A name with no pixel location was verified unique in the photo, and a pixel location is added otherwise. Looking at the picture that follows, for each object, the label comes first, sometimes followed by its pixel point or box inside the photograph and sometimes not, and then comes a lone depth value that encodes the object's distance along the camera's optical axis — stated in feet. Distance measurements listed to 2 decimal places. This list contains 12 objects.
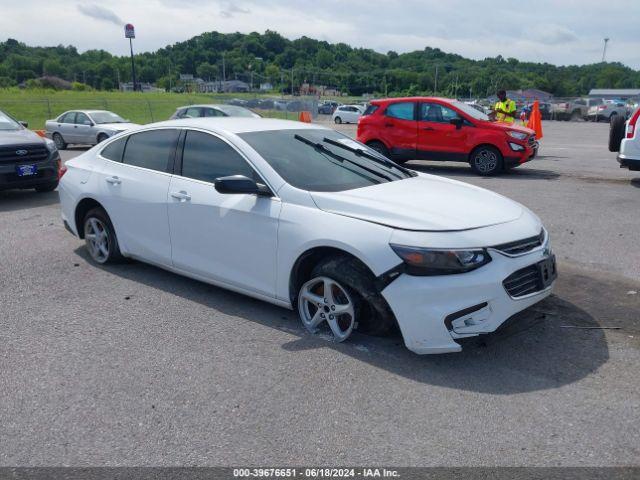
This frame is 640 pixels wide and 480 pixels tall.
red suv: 41.16
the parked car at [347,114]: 137.28
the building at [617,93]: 286.87
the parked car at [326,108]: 168.96
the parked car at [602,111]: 137.51
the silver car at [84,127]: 64.85
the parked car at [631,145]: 34.06
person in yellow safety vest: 52.21
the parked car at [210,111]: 57.72
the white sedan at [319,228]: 12.12
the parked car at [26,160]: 30.48
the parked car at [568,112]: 145.28
